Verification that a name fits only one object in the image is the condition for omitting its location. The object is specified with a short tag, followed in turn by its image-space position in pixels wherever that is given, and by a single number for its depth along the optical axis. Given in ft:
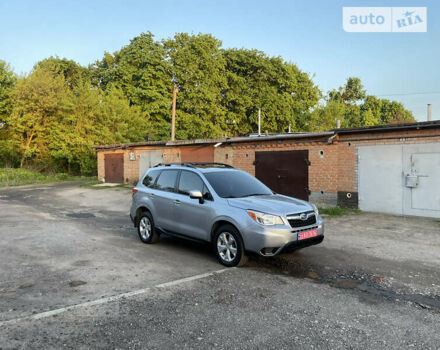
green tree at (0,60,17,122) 129.39
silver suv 18.45
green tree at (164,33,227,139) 127.65
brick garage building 38.01
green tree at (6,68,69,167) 117.39
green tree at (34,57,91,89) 147.43
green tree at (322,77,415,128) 187.22
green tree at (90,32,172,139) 125.08
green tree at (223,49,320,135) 138.14
